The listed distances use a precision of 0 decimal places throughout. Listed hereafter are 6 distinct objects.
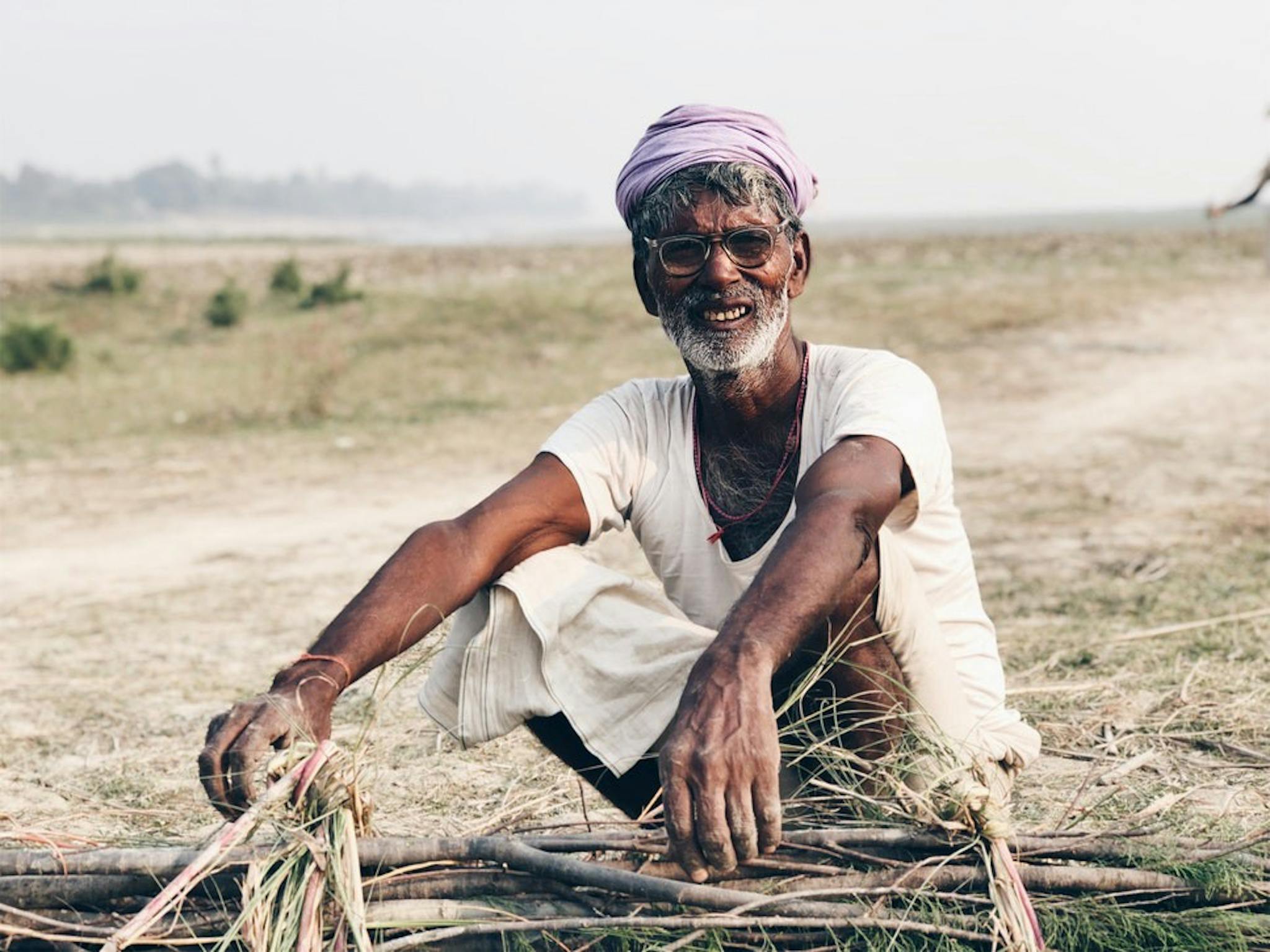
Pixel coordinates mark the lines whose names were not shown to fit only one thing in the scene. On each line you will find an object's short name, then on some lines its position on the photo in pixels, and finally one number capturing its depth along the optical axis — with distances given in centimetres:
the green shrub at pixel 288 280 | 2055
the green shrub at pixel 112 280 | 2061
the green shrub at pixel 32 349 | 1305
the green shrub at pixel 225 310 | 1673
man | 217
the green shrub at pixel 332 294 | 1825
